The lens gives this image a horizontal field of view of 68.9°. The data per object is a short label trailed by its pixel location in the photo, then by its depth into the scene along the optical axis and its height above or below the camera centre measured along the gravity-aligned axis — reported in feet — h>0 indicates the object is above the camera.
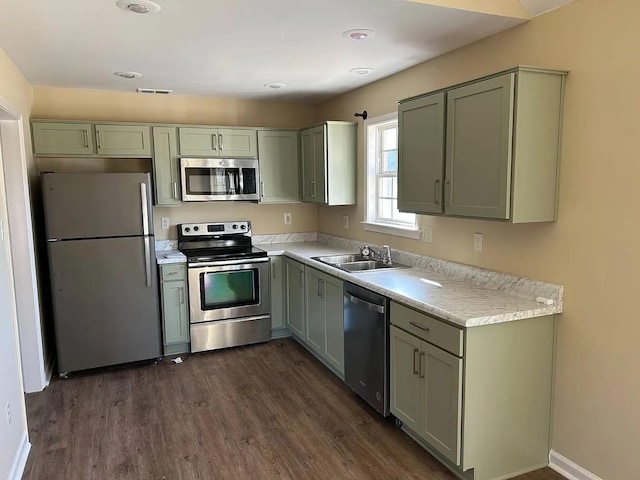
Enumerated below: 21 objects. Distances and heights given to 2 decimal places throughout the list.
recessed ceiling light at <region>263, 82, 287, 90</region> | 13.55 +2.90
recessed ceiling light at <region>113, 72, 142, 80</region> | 11.98 +2.89
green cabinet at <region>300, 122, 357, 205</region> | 14.10 +0.65
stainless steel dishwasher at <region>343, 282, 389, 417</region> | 9.54 -3.51
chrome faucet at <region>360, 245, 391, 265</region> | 12.59 -1.97
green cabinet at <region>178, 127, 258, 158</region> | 14.46 +1.36
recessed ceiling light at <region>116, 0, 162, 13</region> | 7.30 +2.87
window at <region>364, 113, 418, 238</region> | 12.90 +0.16
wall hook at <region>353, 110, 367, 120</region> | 13.65 +2.01
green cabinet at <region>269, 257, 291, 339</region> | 15.06 -3.60
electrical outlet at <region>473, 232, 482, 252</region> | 9.73 -1.26
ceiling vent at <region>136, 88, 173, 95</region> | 13.94 +2.88
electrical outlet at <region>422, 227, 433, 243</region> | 11.26 -1.26
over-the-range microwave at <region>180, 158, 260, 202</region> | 14.38 +0.19
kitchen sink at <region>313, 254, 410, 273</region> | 12.39 -2.19
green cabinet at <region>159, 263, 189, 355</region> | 13.61 -3.47
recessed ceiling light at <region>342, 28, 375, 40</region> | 8.81 +2.86
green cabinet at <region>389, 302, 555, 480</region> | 7.55 -3.55
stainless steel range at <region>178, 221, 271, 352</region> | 13.94 -3.31
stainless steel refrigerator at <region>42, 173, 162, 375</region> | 12.14 -2.09
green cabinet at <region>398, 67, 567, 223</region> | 7.48 +0.62
